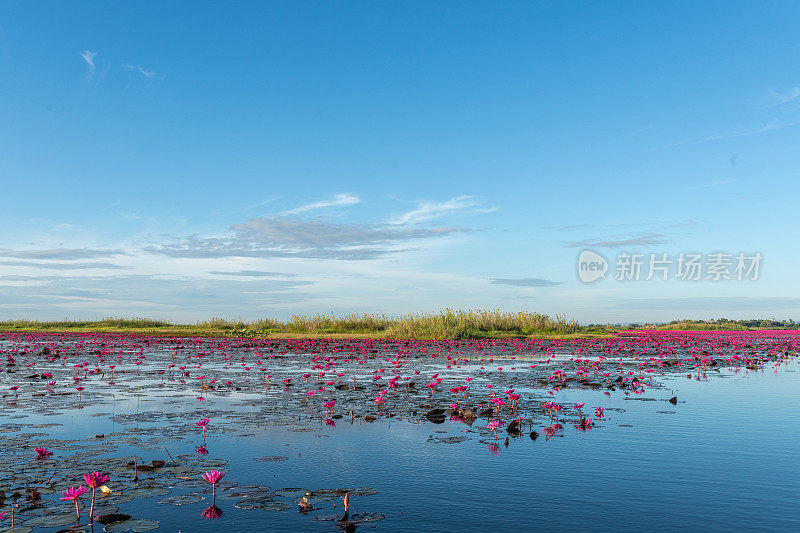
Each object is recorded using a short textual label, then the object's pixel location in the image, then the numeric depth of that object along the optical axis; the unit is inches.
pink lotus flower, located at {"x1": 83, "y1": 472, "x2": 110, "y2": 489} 205.8
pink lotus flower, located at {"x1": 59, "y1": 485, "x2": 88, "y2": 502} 194.7
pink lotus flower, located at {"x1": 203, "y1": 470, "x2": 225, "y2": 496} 215.5
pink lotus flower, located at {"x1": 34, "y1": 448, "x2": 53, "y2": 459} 272.7
